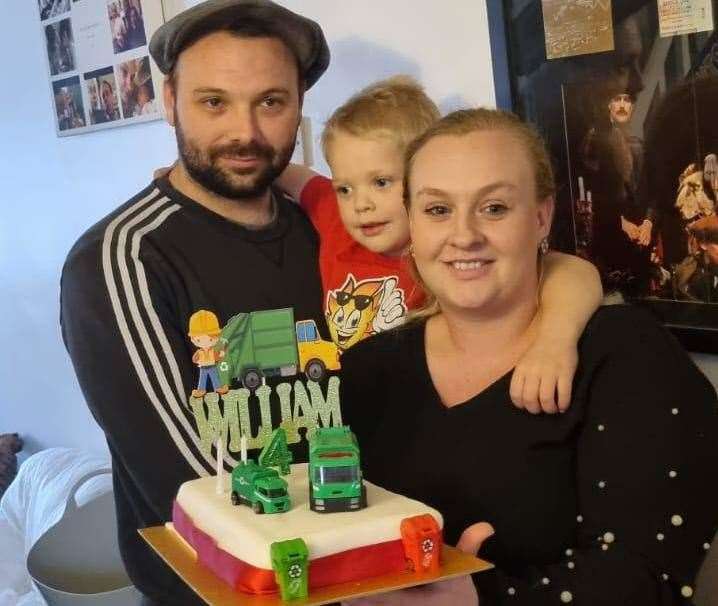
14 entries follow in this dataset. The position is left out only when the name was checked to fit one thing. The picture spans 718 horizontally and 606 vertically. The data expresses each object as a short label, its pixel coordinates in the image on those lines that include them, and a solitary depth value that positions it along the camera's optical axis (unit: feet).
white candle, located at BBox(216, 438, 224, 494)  3.12
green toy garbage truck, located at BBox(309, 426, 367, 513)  2.83
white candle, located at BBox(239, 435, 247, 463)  3.05
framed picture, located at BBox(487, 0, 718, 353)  3.70
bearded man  3.61
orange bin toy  2.69
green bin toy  2.56
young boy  3.71
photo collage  6.07
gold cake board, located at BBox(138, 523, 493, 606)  2.58
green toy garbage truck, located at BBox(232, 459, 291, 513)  2.85
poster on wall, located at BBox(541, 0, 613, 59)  3.91
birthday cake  2.61
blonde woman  3.00
